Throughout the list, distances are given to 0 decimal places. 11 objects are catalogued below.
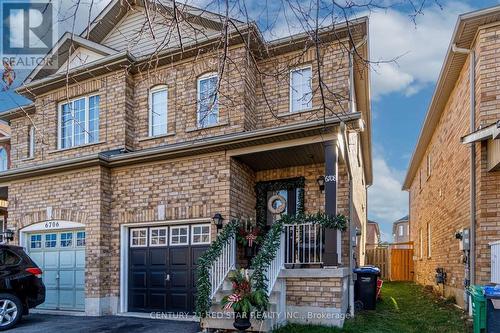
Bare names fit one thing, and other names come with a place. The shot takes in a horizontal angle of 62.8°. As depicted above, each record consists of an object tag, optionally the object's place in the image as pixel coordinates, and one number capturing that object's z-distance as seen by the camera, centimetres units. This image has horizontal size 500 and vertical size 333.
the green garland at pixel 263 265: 709
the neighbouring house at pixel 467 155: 816
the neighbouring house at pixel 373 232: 5288
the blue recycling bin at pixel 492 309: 628
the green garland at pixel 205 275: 762
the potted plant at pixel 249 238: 893
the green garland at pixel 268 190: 1002
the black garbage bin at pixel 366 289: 1017
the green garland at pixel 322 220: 792
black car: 848
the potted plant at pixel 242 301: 701
